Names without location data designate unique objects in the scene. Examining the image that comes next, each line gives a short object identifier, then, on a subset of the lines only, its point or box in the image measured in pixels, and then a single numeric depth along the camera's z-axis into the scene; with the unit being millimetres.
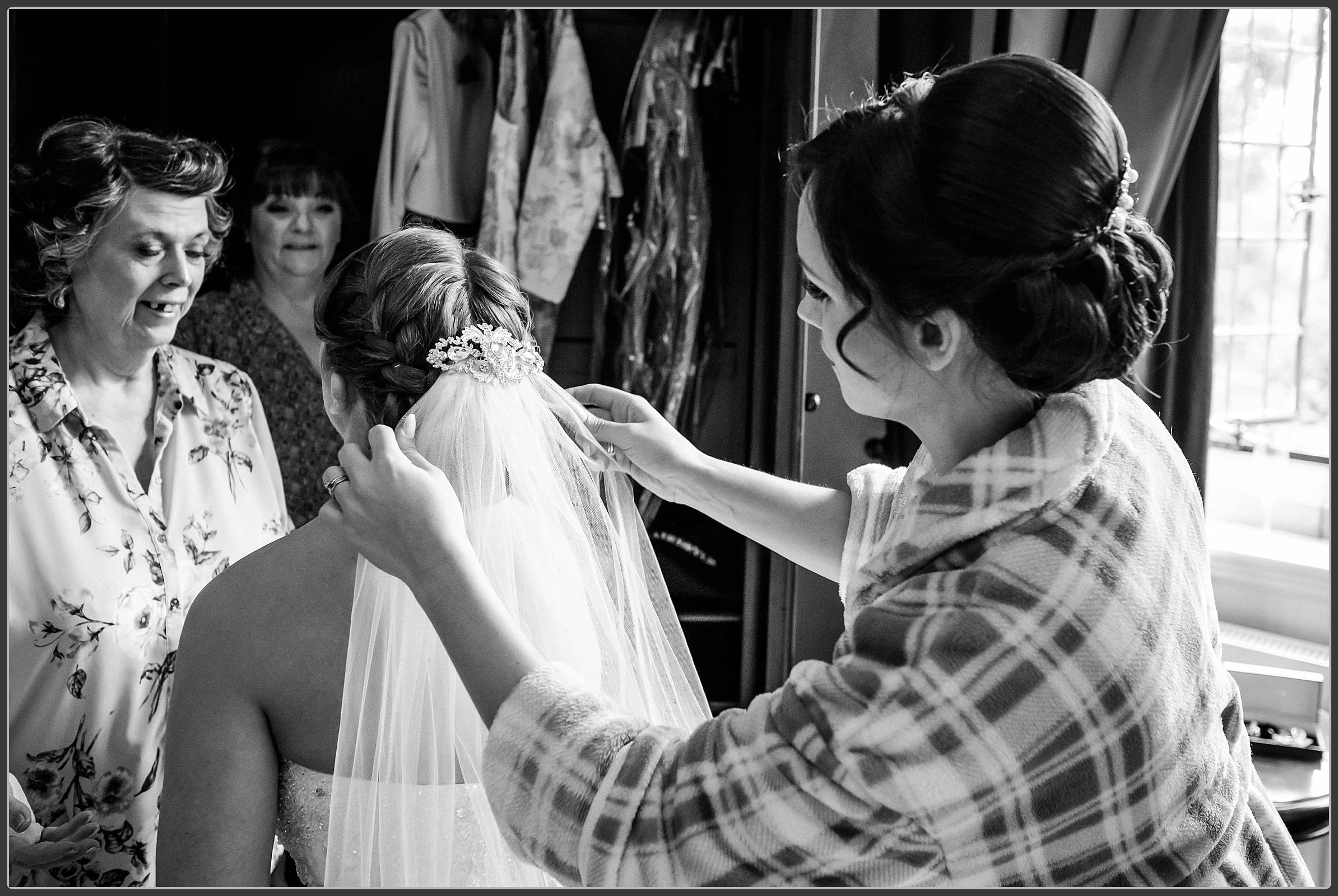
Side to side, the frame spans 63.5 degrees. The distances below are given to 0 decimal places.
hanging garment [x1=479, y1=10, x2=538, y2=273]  2391
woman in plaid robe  787
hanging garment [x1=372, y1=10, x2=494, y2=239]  2365
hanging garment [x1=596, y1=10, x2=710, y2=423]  2418
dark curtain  2137
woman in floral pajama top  1438
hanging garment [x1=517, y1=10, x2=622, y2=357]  2398
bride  1092
